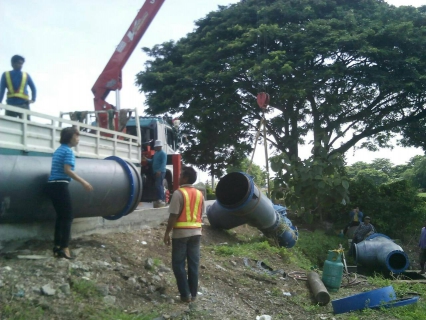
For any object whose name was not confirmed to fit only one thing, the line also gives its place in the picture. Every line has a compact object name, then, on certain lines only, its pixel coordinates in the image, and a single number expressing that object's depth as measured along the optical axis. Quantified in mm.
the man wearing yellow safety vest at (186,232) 5445
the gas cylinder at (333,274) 7973
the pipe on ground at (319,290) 6777
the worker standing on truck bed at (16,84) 7406
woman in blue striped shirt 5422
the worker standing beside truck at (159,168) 10359
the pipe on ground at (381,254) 12508
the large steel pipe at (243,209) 9703
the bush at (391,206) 18094
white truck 6309
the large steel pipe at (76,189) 5301
